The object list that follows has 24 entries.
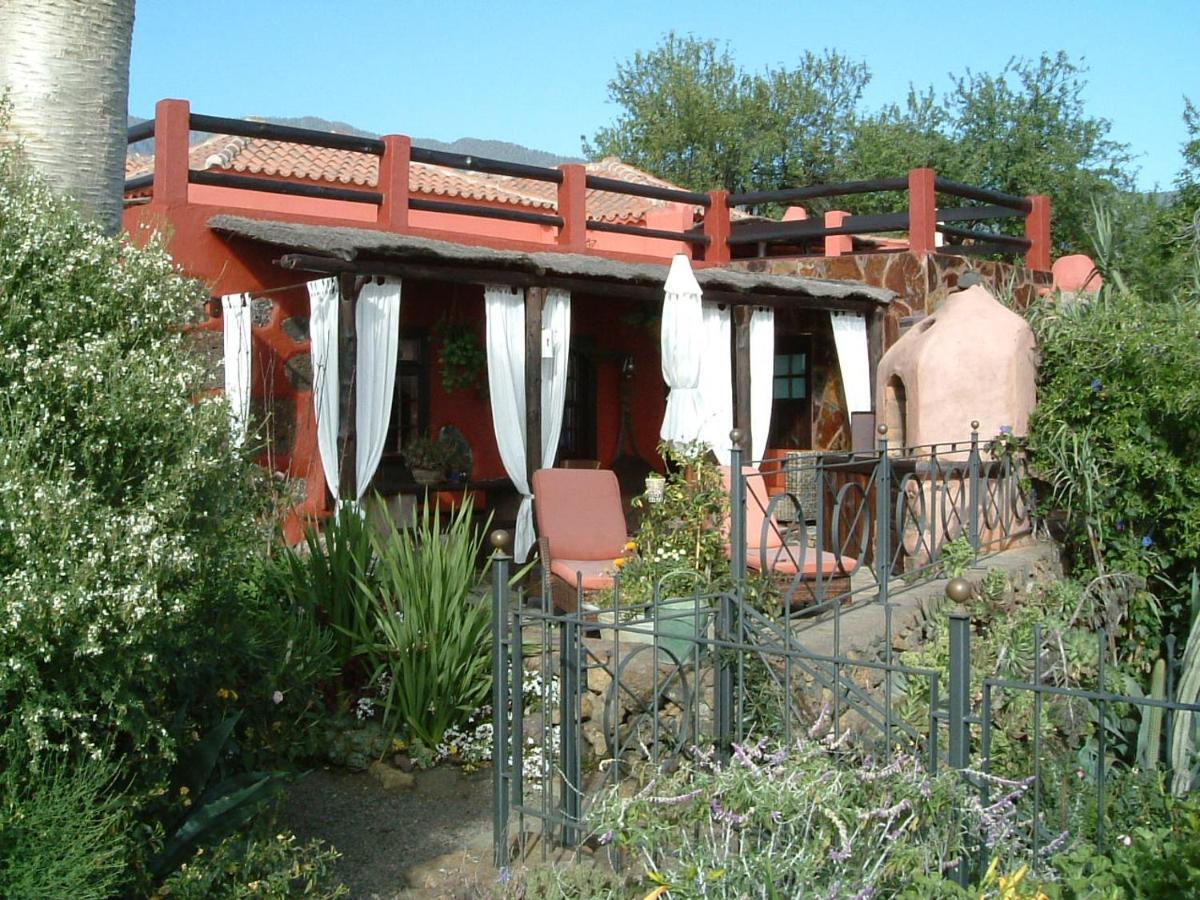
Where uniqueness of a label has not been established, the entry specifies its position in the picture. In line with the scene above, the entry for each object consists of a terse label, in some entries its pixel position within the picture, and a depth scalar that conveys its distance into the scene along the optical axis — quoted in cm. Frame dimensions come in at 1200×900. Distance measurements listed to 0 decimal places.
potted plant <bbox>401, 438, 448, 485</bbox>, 1036
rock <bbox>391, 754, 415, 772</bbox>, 555
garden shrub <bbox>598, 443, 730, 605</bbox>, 623
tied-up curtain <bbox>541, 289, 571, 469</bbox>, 945
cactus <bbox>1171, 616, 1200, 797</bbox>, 533
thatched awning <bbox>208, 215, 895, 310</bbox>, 809
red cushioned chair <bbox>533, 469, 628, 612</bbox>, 726
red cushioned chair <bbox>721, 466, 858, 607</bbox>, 606
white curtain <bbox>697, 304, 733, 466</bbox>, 1021
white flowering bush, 299
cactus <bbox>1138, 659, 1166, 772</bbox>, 570
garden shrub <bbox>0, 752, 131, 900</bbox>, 305
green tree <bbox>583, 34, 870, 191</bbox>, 2936
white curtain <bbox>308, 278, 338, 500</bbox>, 819
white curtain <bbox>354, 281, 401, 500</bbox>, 834
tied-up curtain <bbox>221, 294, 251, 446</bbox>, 826
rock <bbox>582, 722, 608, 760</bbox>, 542
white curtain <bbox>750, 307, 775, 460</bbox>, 1110
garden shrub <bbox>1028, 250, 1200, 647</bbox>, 782
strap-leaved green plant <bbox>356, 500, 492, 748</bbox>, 572
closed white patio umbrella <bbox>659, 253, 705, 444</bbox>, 832
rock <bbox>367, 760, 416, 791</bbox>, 543
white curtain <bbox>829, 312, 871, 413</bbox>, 1180
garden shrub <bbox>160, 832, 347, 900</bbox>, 353
